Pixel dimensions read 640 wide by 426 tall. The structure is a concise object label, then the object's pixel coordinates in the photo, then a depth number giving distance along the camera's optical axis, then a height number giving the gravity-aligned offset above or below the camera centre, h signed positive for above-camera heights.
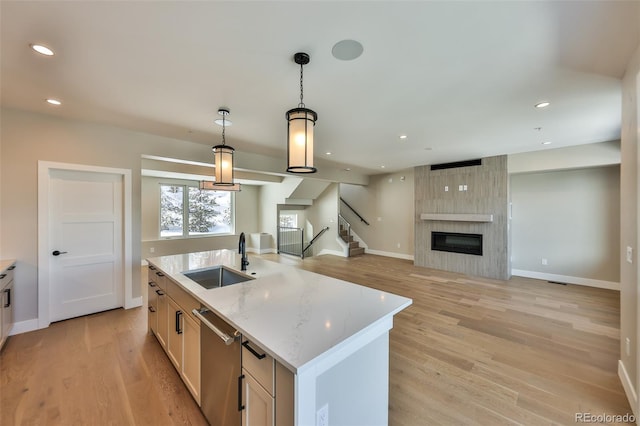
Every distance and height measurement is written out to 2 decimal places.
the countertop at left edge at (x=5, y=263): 2.56 -0.55
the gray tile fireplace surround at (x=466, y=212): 5.36 +0.01
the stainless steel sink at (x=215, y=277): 2.44 -0.65
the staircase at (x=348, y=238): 8.13 -0.85
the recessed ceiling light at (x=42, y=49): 1.78 +1.21
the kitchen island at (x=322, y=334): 1.08 -0.60
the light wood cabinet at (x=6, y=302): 2.55 -0.97
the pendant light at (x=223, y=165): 2.81 +0.56
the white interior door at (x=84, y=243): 3.27 -0.41
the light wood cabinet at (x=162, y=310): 2.39 -0.97
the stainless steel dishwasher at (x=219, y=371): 1.38 -0.97
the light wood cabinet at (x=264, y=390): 1.05 -0.82
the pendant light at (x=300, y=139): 1.67 +0.50
